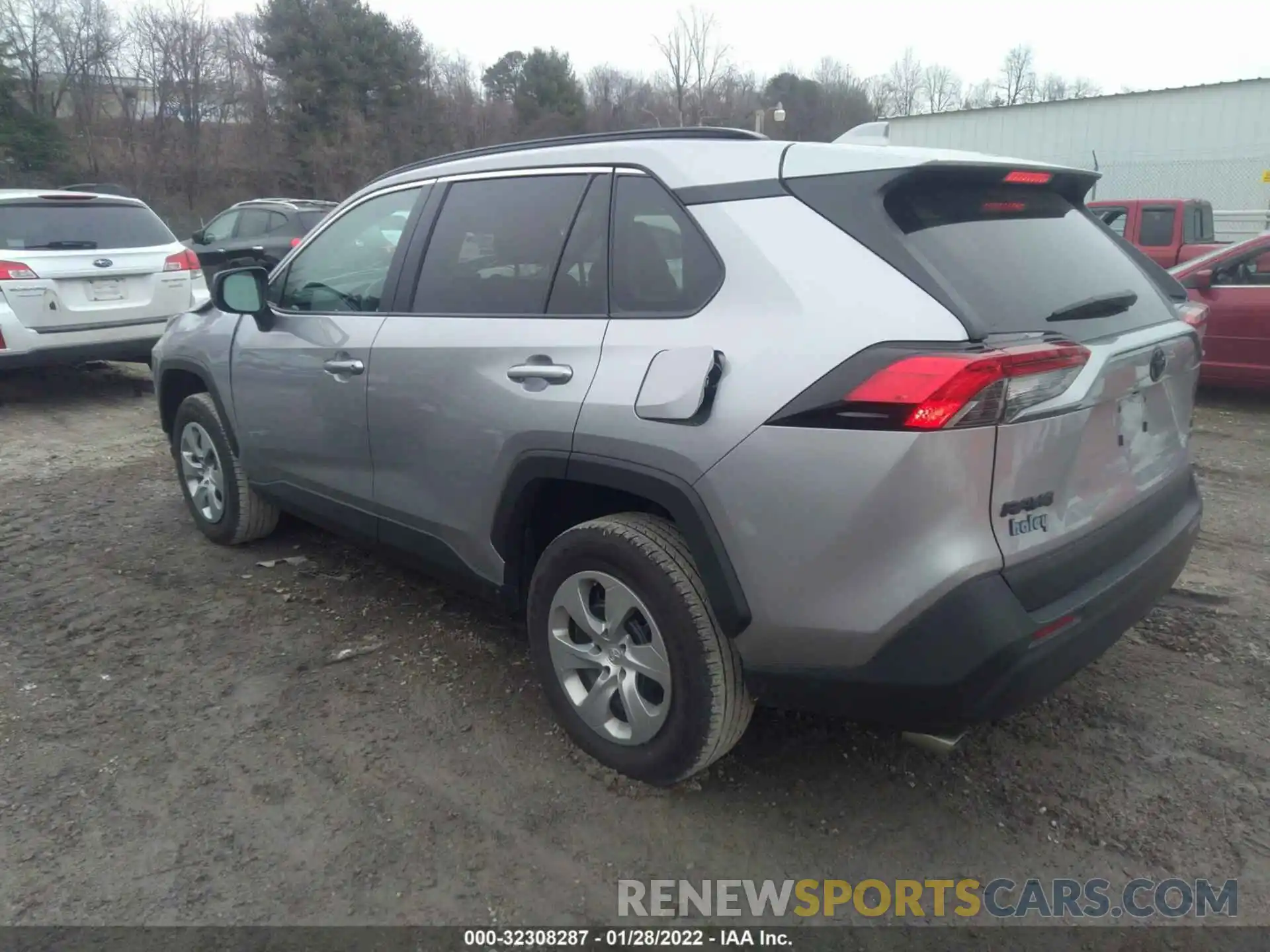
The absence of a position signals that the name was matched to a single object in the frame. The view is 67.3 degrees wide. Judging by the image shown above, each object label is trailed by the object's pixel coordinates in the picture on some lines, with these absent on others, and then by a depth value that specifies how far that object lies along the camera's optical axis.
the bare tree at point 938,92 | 55.47
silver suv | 2.12
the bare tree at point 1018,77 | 63.09
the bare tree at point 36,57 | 28.48
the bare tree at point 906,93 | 53.31
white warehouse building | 19.23
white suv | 7.12
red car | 7.37
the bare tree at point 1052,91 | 58.48
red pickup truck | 12.44
